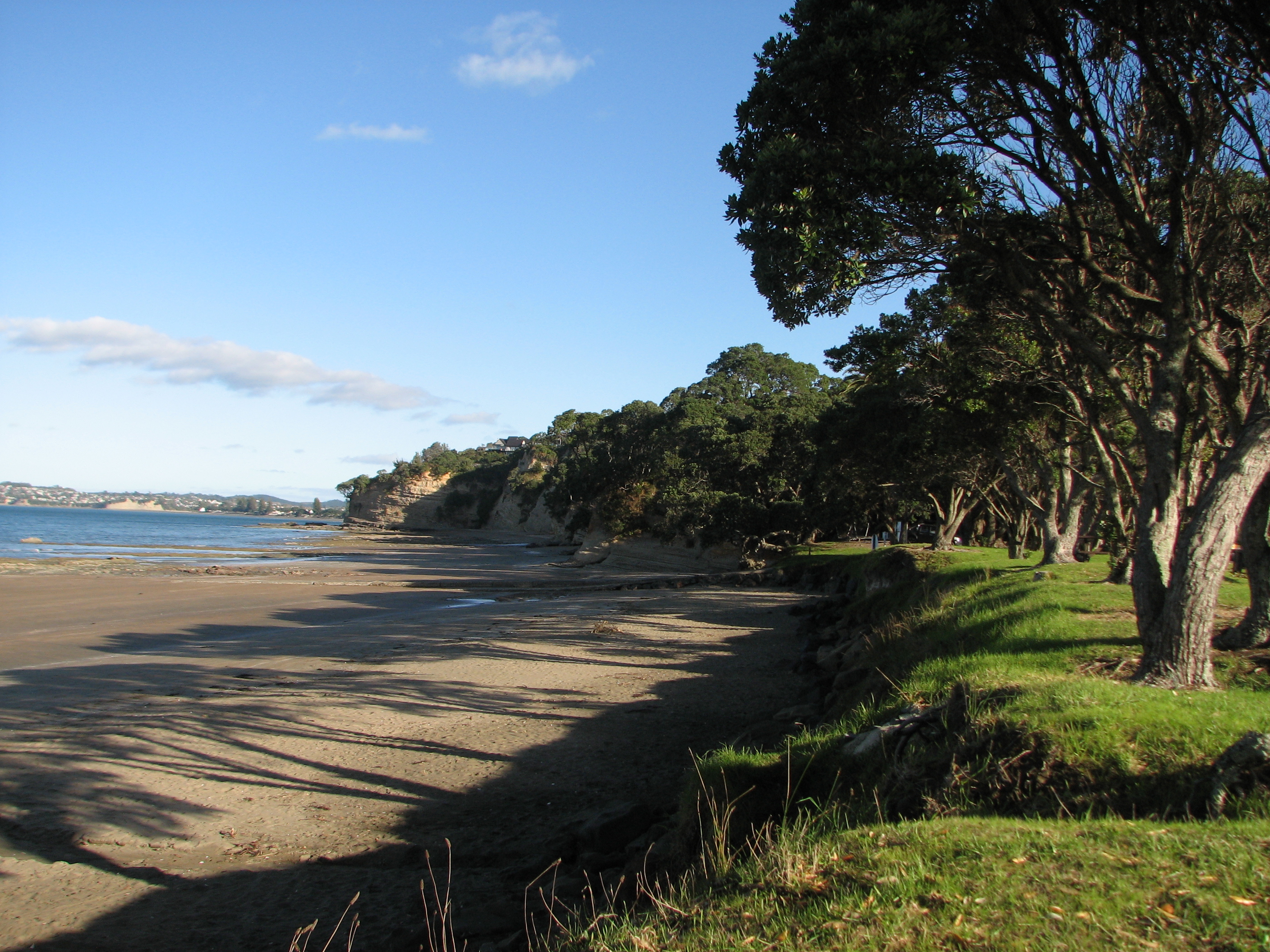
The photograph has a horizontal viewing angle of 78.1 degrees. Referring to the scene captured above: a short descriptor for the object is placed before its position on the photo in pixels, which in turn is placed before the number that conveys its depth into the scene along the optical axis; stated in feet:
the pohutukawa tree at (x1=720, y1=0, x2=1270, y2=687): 25.11
